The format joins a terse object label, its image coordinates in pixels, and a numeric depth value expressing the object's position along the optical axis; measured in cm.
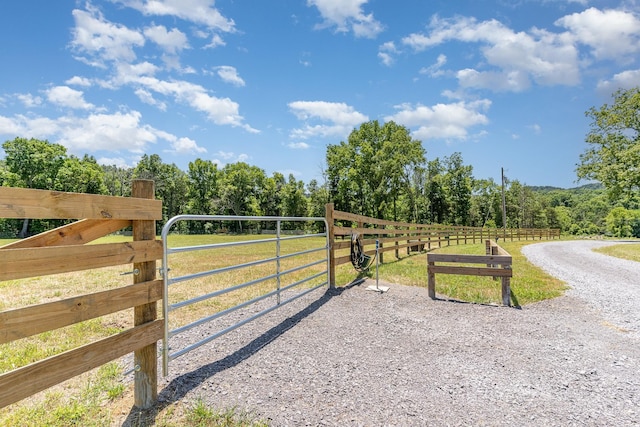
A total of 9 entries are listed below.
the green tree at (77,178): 3980
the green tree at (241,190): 4812
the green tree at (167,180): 5153
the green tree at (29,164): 3788
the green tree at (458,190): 4766
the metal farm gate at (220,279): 310
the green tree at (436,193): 4662
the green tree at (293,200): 5009
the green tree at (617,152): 2302
